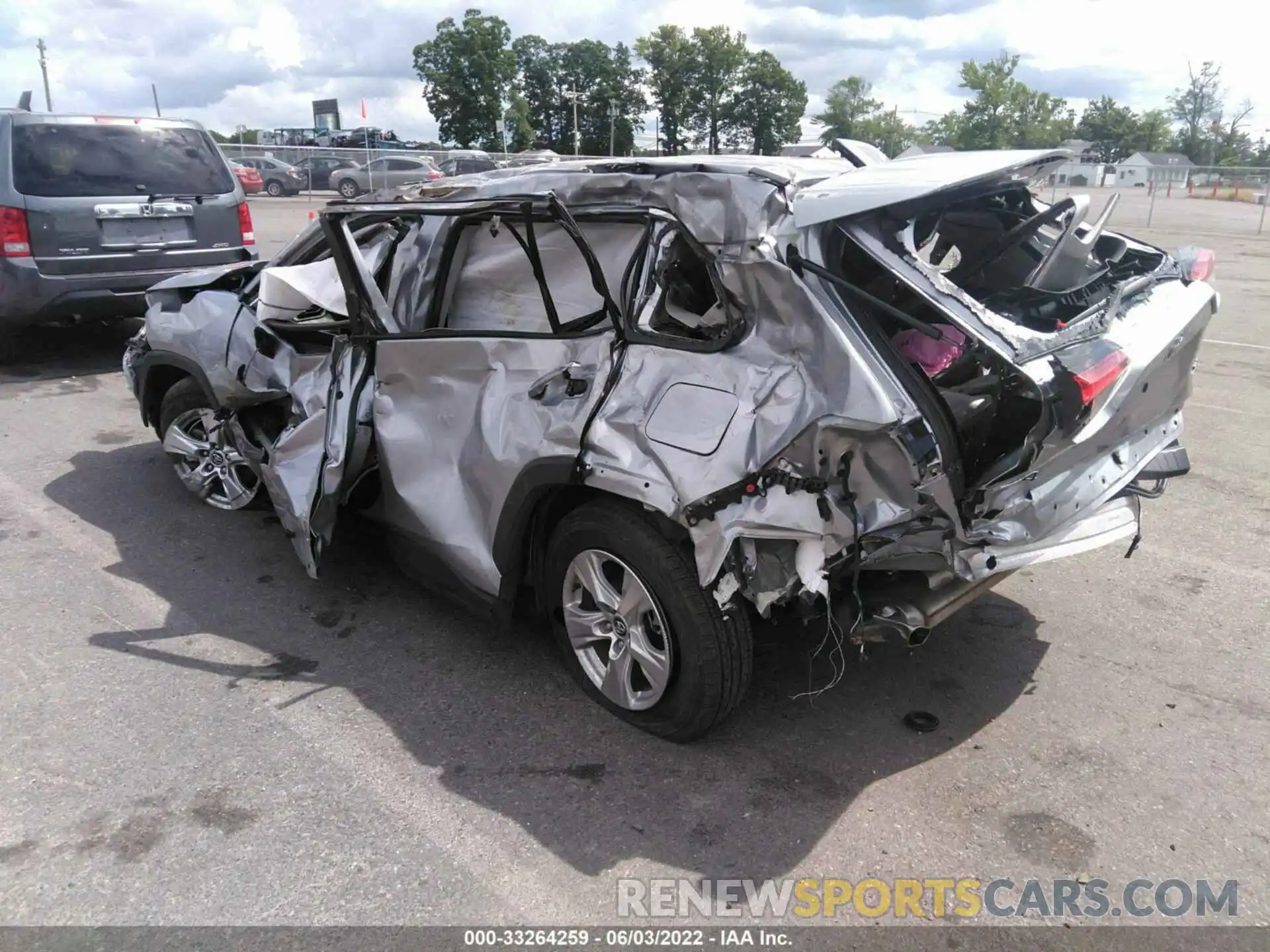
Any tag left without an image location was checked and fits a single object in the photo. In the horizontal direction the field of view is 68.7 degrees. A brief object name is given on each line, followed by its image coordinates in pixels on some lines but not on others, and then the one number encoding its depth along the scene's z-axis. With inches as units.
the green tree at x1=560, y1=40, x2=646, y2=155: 2935.5
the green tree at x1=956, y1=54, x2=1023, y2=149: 2861.7
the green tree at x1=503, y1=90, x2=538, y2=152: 2593.5
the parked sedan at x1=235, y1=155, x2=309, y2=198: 1290.6
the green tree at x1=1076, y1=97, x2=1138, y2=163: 3737.7
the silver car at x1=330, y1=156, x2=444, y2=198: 1154.7
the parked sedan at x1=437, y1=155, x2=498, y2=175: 1108.5
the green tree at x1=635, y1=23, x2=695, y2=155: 3011.8
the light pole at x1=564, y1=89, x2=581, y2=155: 2743.4
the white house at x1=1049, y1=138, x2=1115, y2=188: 1578.5
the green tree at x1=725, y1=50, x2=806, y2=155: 3024.1
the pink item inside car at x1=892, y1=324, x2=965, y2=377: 124.8
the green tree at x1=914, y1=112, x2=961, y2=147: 2805.1
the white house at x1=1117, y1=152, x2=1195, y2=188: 1656.0
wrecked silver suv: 106.6
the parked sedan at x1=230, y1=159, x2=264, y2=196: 1119.6
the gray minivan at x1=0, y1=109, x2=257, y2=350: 282.0
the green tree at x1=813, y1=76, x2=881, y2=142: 3255.4
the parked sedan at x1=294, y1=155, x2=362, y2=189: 1259.8
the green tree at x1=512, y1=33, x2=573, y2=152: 2967.5
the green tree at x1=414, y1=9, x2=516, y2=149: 2667.3
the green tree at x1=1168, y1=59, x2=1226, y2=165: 3400.6
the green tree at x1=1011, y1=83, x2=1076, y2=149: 2979.8
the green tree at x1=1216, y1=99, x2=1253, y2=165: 3378.4
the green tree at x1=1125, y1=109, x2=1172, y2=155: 3764.8
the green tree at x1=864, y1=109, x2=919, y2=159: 2677.2
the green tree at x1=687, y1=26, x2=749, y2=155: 3011.8
